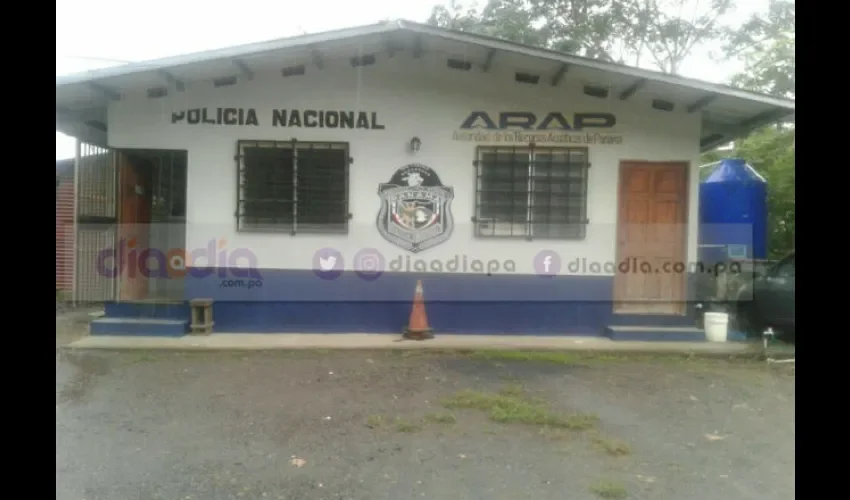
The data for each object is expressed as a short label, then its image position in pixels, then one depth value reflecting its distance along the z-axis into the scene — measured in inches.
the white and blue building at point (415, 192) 309.6
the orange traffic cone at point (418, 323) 305.1
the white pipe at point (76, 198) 273.5
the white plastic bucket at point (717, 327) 307.3
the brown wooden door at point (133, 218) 330.6
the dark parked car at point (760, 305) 231.1
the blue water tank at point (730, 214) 269.4
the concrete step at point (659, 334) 309.7
